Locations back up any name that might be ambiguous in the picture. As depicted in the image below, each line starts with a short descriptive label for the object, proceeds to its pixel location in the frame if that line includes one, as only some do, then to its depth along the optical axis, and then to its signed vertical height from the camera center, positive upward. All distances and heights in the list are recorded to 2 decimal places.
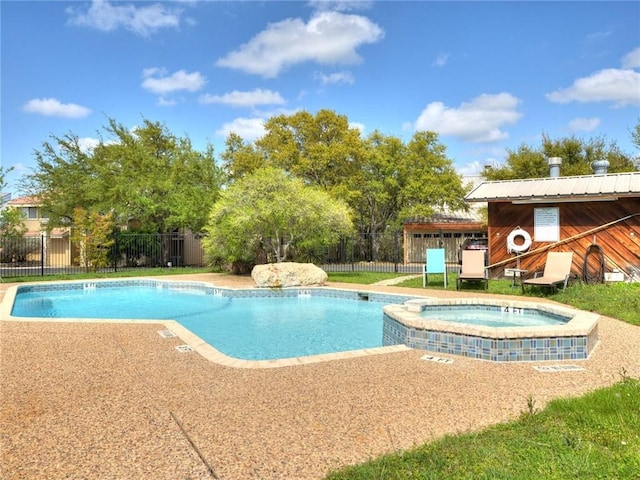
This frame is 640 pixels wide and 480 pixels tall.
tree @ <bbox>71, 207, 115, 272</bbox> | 18.97 +0.54
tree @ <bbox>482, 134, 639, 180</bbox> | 24.03 +5.01
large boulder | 13.44 -0.88
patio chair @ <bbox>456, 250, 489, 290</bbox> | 12.02 -0.61
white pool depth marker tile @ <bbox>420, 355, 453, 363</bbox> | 5.54 -1.45
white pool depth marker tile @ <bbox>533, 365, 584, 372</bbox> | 5.14 -1.48
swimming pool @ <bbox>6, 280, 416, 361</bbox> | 7.61 -1.58
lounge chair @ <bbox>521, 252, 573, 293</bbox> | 10.81 -0.70
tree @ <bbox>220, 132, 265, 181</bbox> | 25.77 +5.24
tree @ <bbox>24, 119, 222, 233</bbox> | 21.47 +3.61
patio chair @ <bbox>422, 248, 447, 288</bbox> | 13.30 -0.51
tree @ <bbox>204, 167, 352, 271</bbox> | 14.47 +1.06
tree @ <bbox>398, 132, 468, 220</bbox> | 24.06 +3.71
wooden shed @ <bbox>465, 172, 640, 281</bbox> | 12.42 +0.70
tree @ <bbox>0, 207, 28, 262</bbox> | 25.08 +0.79
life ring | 13.72 +0.12
